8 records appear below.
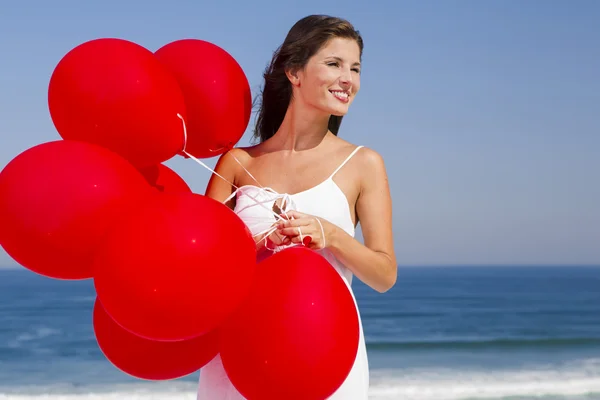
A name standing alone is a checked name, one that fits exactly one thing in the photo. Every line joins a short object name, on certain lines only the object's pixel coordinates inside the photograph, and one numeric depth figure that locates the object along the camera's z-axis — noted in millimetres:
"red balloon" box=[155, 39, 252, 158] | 2713
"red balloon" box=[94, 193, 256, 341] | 2002
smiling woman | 2623
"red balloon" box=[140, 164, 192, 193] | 2644
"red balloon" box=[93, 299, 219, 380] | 2287
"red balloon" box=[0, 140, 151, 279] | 2133
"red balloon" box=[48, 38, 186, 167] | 2365
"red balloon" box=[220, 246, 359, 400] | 2105
